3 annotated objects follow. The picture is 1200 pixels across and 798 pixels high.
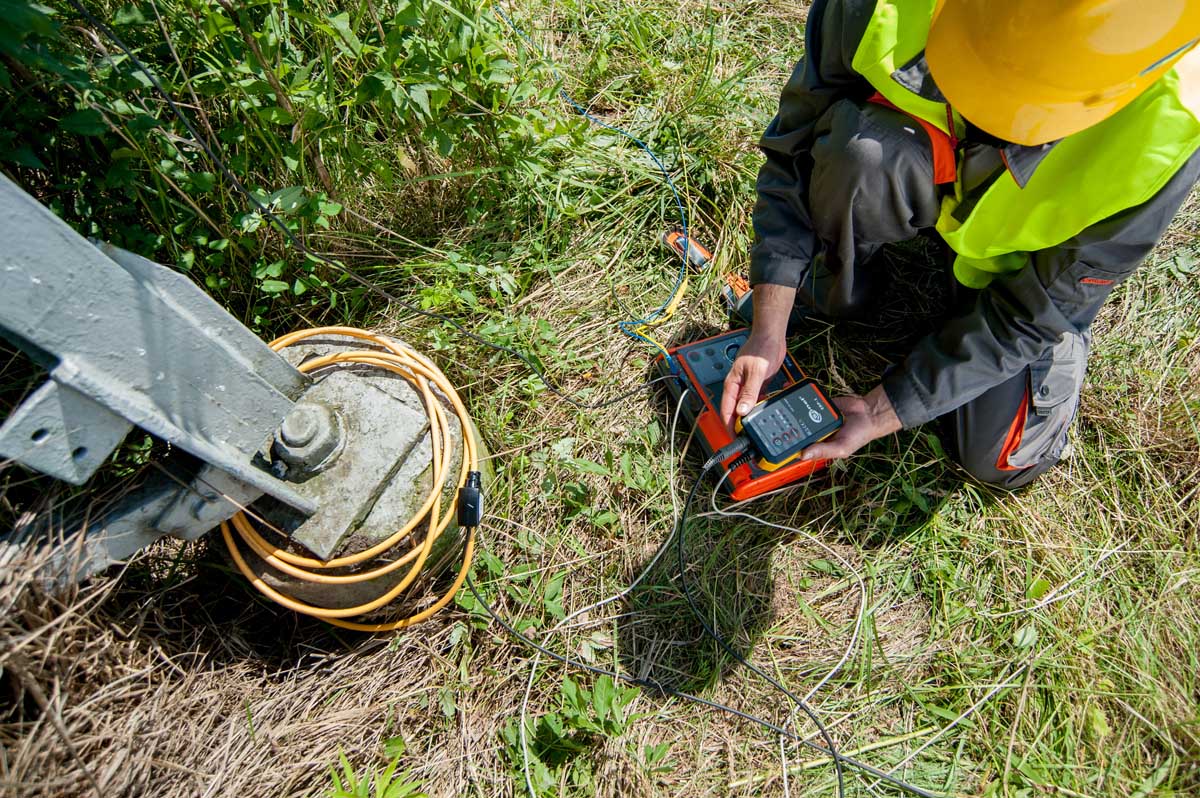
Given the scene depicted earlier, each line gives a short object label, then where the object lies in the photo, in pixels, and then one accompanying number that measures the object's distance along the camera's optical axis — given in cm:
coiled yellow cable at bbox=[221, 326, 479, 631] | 153
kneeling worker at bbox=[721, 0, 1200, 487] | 124
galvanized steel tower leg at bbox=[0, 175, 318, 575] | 93
